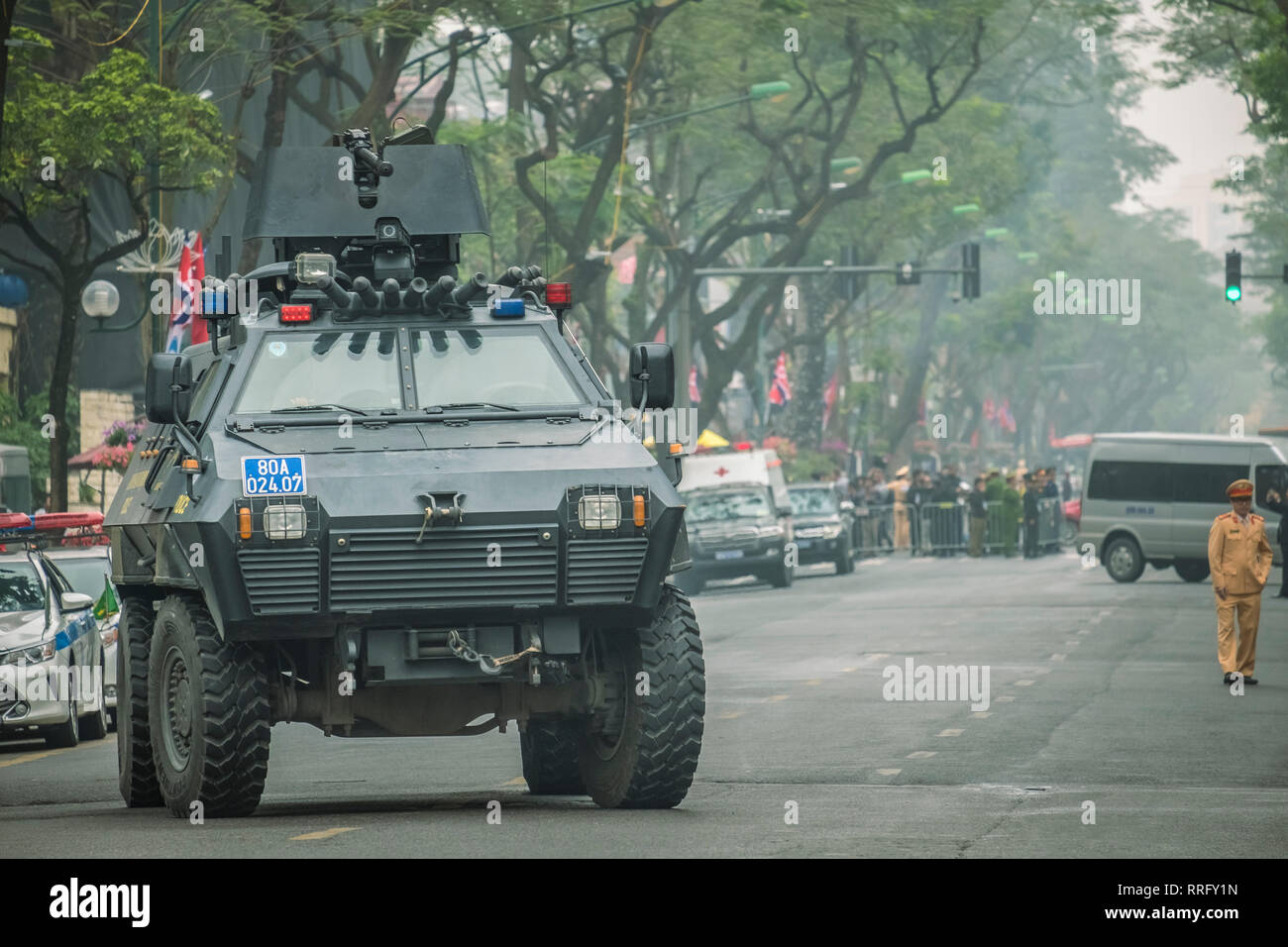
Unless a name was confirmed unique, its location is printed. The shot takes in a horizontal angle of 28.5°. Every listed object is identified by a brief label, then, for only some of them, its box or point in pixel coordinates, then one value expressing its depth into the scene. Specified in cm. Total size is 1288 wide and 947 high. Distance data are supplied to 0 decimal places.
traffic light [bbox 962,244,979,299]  5091
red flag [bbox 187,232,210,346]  2897
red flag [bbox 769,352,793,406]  6925
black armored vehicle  1145
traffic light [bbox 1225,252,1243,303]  4488
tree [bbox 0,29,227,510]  2669
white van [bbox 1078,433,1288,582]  4028
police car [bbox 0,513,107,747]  1847
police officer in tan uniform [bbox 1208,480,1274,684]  2139
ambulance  4128
